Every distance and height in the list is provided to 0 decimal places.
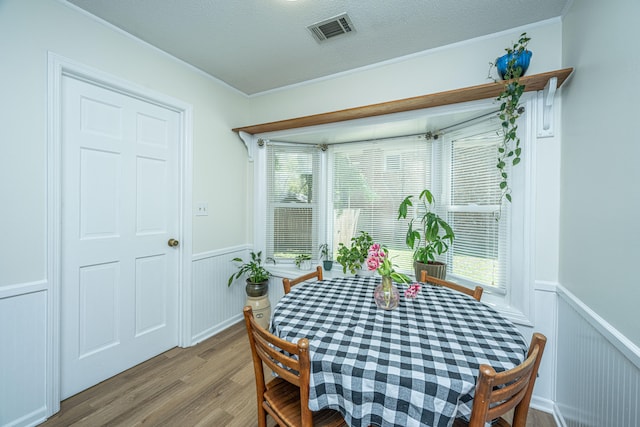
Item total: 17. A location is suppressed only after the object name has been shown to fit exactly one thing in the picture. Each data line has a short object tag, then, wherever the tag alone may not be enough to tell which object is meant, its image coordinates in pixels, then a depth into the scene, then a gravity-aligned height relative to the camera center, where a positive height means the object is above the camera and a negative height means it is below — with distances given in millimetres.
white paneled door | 1684 -176
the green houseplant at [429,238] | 2094 -222
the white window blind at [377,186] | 2514 +275
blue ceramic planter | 1590 +970
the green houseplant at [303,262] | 2789 -560
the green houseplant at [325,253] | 2854 -474
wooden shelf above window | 1530 +824
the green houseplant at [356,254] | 2342 -398
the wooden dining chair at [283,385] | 875 -720
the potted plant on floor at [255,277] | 2559 -691
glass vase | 1318 -435
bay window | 2021 +168
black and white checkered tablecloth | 792 -511
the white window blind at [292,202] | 2900 +99
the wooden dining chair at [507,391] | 699 -530
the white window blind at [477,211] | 1962 +19
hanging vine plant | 1561 +776
